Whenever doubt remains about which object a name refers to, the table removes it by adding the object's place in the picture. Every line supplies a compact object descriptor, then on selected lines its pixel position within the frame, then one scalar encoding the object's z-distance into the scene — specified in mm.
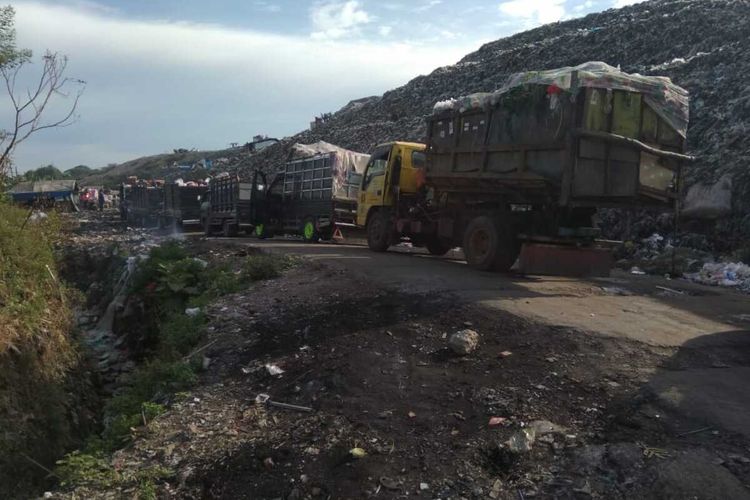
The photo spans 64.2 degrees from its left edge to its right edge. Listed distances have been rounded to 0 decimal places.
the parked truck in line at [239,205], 20594
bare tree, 9095
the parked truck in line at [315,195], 17281
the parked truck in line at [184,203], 24828
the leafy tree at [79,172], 91056
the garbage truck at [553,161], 7891
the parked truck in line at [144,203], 26422
